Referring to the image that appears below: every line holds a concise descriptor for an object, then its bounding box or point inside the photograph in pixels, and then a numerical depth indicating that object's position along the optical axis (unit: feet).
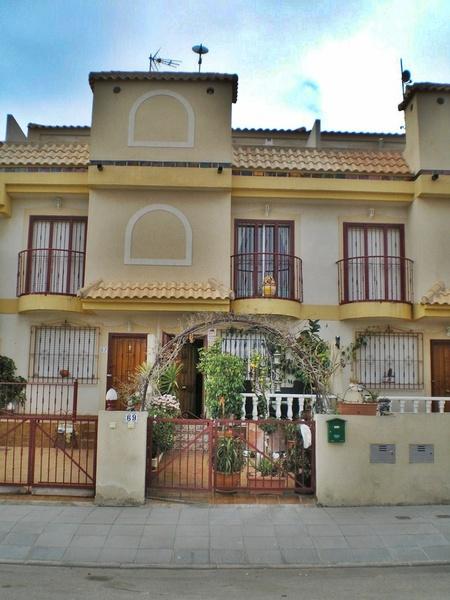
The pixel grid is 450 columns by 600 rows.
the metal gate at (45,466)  27.32
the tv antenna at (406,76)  53.36
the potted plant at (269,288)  43.00
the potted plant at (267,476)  27.94
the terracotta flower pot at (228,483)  27.55
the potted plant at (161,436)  29.09
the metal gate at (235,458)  27.50
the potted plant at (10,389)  37.73
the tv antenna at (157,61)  50.60
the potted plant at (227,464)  27.55
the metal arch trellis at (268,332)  27.94
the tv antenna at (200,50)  52.39
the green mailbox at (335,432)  26.94
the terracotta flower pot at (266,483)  27.76
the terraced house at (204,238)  43.47
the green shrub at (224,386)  33.83
